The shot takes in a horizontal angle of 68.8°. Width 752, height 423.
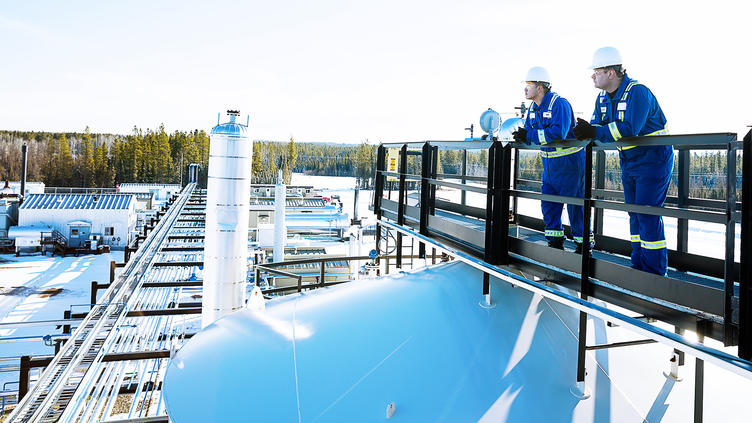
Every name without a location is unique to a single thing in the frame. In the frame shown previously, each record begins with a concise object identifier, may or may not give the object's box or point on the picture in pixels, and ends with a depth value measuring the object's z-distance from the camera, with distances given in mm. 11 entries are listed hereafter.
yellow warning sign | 8242
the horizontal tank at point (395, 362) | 4106
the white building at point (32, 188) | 59669
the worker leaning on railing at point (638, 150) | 3912
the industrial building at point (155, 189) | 65500
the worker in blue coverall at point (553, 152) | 5070
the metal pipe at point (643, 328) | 2721
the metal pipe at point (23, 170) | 53506
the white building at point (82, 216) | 40375
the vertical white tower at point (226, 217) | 10531
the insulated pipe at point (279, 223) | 24422
